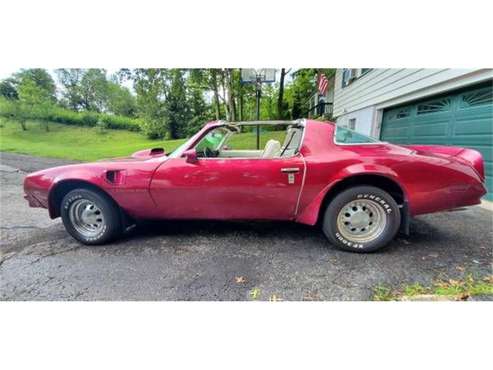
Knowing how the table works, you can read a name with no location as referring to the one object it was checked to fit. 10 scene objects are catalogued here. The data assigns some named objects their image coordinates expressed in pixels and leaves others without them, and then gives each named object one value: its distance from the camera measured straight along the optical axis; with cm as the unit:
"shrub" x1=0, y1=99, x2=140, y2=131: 2338
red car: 222
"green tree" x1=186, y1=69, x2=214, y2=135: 1842
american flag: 1229
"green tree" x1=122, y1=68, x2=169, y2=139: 1535
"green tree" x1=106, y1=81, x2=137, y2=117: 3338
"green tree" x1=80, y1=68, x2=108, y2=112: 3335
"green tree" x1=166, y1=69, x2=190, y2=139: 1725
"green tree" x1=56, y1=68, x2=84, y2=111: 3266
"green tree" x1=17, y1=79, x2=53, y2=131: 1964
